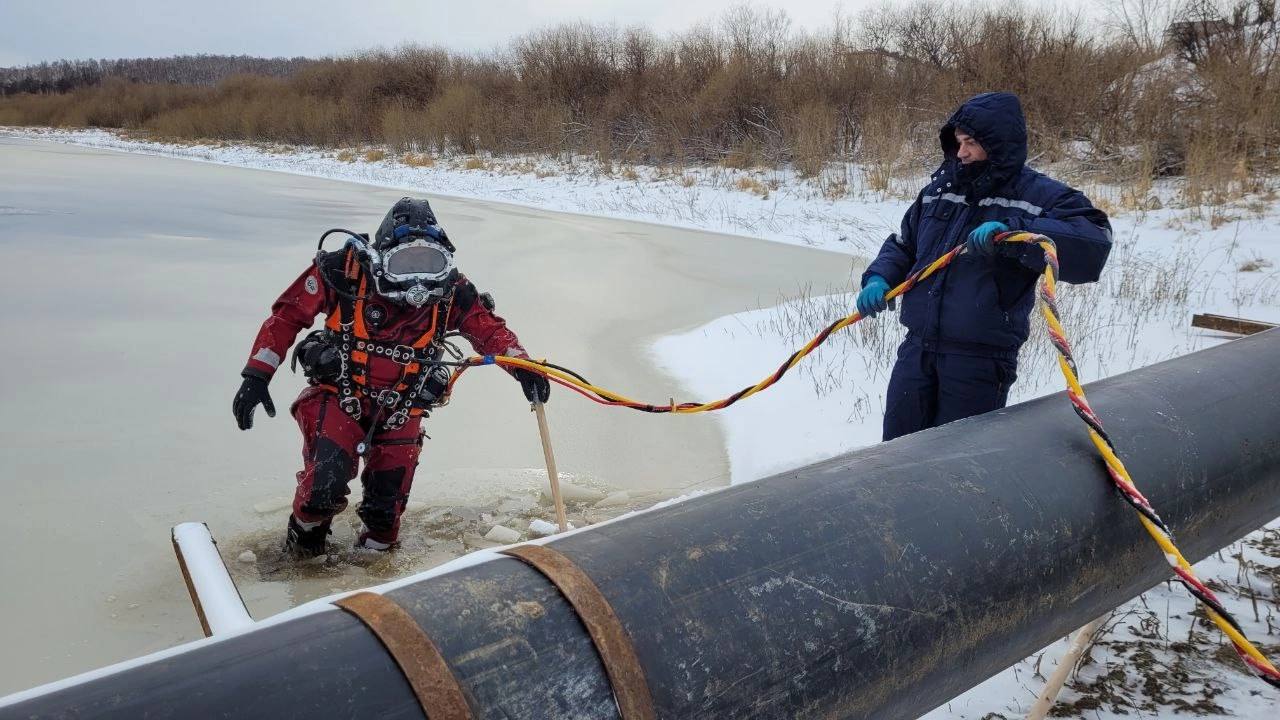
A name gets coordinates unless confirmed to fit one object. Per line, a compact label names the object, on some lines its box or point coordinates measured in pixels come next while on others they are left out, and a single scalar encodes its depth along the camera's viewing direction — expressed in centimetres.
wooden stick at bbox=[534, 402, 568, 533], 318
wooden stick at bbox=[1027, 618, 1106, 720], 208
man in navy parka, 249
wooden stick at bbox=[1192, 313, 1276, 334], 581
